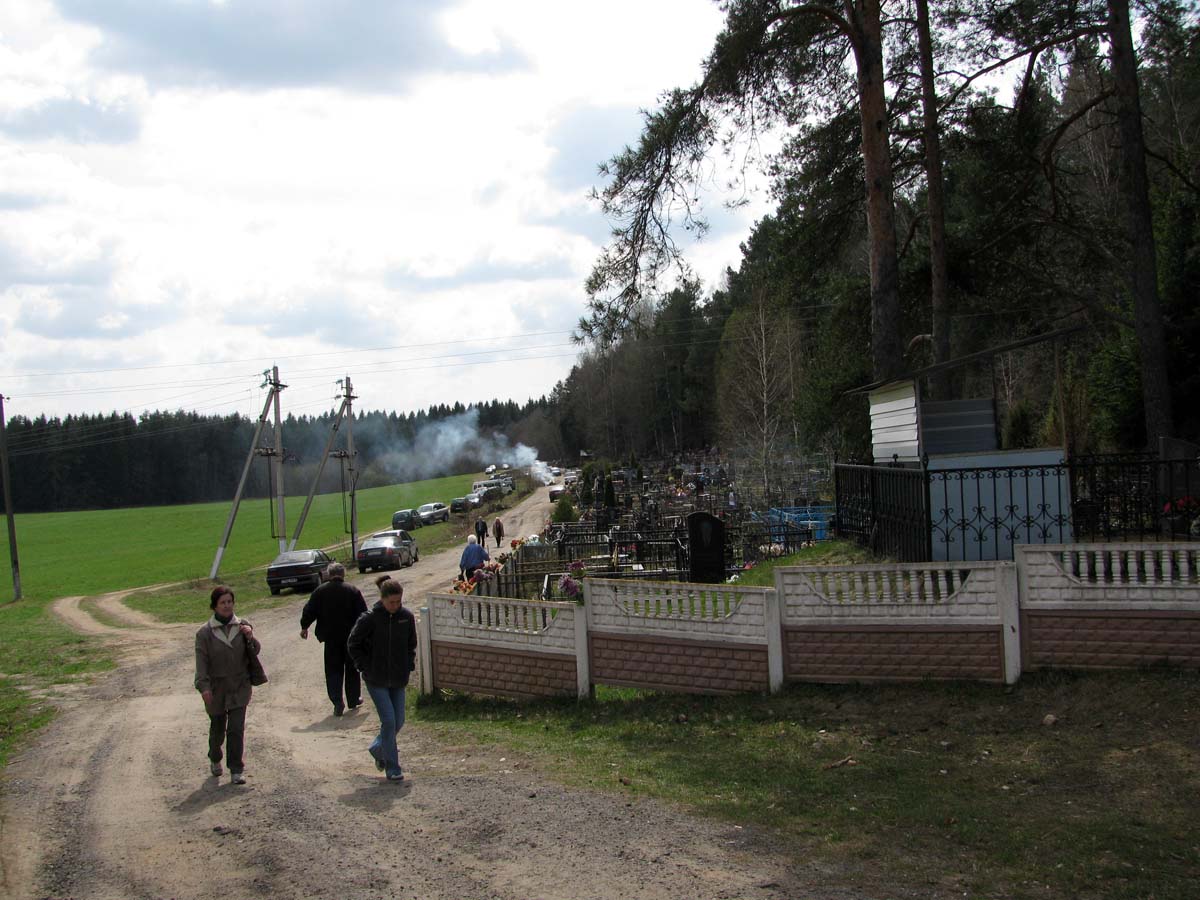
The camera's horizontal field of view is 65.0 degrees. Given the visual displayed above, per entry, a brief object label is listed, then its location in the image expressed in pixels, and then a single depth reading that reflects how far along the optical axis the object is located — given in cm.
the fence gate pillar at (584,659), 951
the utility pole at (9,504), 3437
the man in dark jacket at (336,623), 1038
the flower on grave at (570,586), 1237
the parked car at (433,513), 6338
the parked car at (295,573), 2944
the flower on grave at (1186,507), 1040
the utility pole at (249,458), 3575
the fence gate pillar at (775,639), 856
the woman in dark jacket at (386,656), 723
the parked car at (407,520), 6125
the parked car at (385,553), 3619
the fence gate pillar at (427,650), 1080
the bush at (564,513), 3849
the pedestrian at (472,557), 1872
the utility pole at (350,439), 4044
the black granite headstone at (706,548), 1562
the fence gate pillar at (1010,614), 778
